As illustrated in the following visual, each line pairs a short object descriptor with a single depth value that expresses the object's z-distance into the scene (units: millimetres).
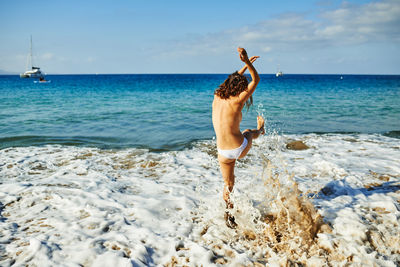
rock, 8434
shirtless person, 3513
